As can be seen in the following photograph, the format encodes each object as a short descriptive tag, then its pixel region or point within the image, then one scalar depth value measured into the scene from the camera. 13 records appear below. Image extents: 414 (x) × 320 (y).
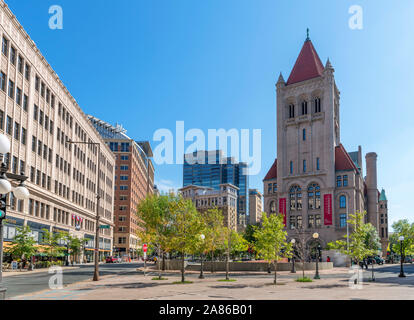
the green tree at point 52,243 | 56.14
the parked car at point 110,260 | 88.32
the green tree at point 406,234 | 50.92
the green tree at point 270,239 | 32.84
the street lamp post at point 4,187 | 10.66
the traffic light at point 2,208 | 11.70
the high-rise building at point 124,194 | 128.38
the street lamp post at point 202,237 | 34.05
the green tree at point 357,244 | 31.95
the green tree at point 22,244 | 46.00
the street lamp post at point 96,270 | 32.66
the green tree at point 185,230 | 32.75
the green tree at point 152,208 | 61.71
